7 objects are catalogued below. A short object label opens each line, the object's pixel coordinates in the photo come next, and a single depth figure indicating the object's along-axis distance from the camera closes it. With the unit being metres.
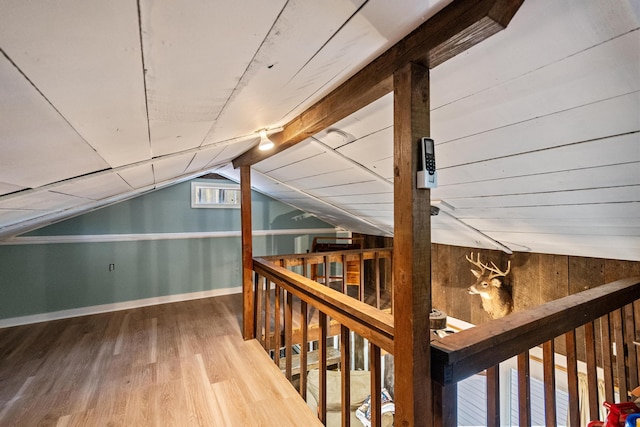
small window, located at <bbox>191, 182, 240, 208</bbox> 4.29
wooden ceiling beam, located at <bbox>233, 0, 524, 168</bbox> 0.66
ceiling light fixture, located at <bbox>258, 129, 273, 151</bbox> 1.62
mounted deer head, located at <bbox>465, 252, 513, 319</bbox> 2.83
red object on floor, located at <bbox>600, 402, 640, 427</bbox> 1.00
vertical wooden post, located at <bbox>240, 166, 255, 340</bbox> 2.67
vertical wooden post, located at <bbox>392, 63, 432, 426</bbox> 0.86
